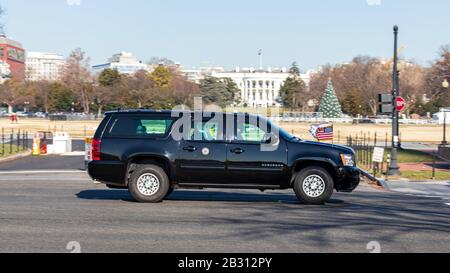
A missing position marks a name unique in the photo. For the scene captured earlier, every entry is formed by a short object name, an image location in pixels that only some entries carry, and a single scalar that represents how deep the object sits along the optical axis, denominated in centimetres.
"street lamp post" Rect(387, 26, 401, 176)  2466
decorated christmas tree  10575
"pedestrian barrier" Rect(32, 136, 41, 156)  3722
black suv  1402
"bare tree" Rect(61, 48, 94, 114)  10206
